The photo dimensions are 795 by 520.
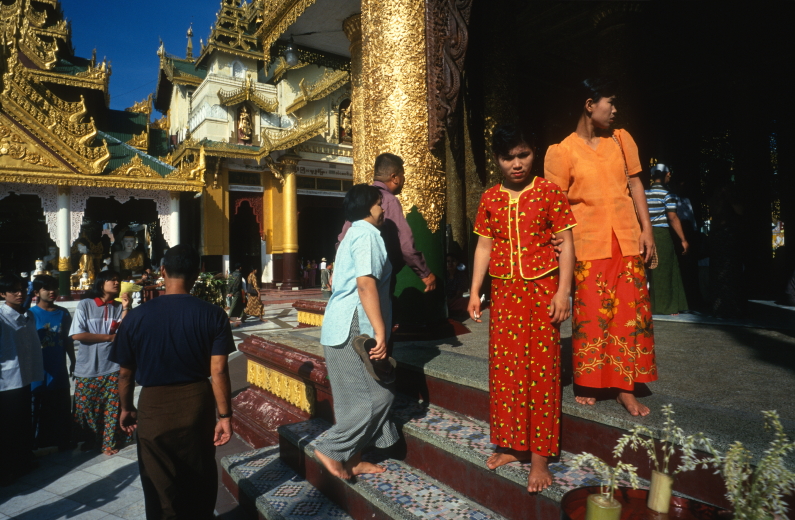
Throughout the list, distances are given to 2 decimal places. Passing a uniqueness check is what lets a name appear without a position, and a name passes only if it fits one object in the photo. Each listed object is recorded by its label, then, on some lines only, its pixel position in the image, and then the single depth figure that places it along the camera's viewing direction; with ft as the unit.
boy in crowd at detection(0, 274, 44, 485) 12.21
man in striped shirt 15.12
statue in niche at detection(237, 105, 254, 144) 68.95
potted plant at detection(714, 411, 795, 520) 3.80
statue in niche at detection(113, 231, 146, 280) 57.67
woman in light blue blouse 8.11
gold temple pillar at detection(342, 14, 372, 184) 19.78
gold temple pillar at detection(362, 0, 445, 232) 14.24
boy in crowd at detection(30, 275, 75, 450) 13.89
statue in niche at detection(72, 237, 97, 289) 54.29
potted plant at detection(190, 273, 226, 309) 36.81
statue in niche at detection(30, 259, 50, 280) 48.16
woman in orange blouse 7.62
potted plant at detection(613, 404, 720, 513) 4.49
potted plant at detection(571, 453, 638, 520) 4.41
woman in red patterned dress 6.75
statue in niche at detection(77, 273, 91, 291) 52.75
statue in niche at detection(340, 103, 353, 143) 74.79
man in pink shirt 10.62
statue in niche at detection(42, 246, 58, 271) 52.54
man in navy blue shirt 7.67
